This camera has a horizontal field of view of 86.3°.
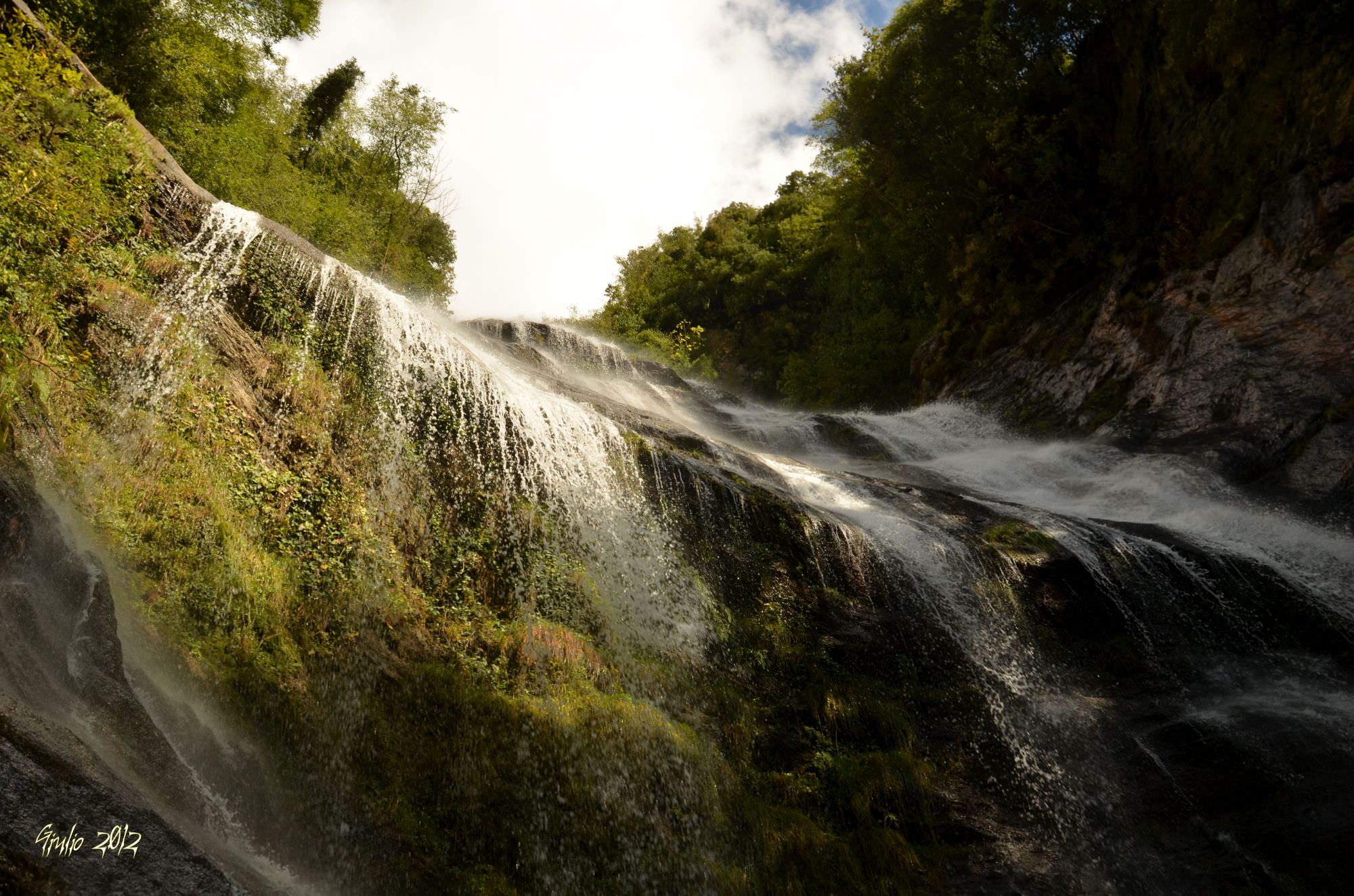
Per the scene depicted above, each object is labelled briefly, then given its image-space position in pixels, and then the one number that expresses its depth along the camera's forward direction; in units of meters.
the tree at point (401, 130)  21.11
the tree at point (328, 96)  23.11
